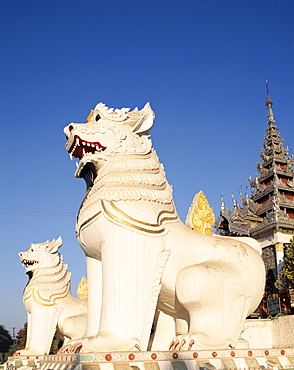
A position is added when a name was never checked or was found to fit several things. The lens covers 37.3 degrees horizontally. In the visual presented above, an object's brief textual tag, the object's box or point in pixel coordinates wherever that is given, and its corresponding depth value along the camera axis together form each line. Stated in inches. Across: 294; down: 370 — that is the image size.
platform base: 193.8
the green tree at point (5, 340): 1793.8
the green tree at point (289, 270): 741.3
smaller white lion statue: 381.4
